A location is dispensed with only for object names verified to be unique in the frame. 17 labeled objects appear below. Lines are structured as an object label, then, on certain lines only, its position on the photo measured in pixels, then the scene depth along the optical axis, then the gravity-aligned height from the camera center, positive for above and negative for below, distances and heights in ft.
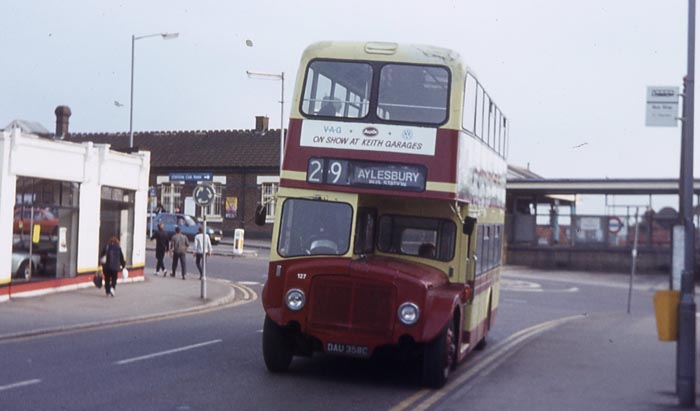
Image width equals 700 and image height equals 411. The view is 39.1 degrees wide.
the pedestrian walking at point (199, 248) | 105.70 -3.92
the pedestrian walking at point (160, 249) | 111.65 -4.33
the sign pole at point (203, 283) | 85.61 -6.10
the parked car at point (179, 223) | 168.76 -1.94
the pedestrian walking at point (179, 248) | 108.06 -3.97
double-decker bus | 38.88 +0.39
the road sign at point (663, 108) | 36.63 +4.53
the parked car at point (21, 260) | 74.84 -4.13
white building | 73.41 -0.11
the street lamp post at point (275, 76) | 127.85 +18.25
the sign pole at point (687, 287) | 36.01 -2.08
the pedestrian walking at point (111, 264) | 80.53 -4.45
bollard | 149.81 -4.46
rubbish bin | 36.11 -2.96
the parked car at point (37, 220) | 75.46 -1.06
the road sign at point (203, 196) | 85.66 +1.47
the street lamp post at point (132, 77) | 130.21 +18.34
